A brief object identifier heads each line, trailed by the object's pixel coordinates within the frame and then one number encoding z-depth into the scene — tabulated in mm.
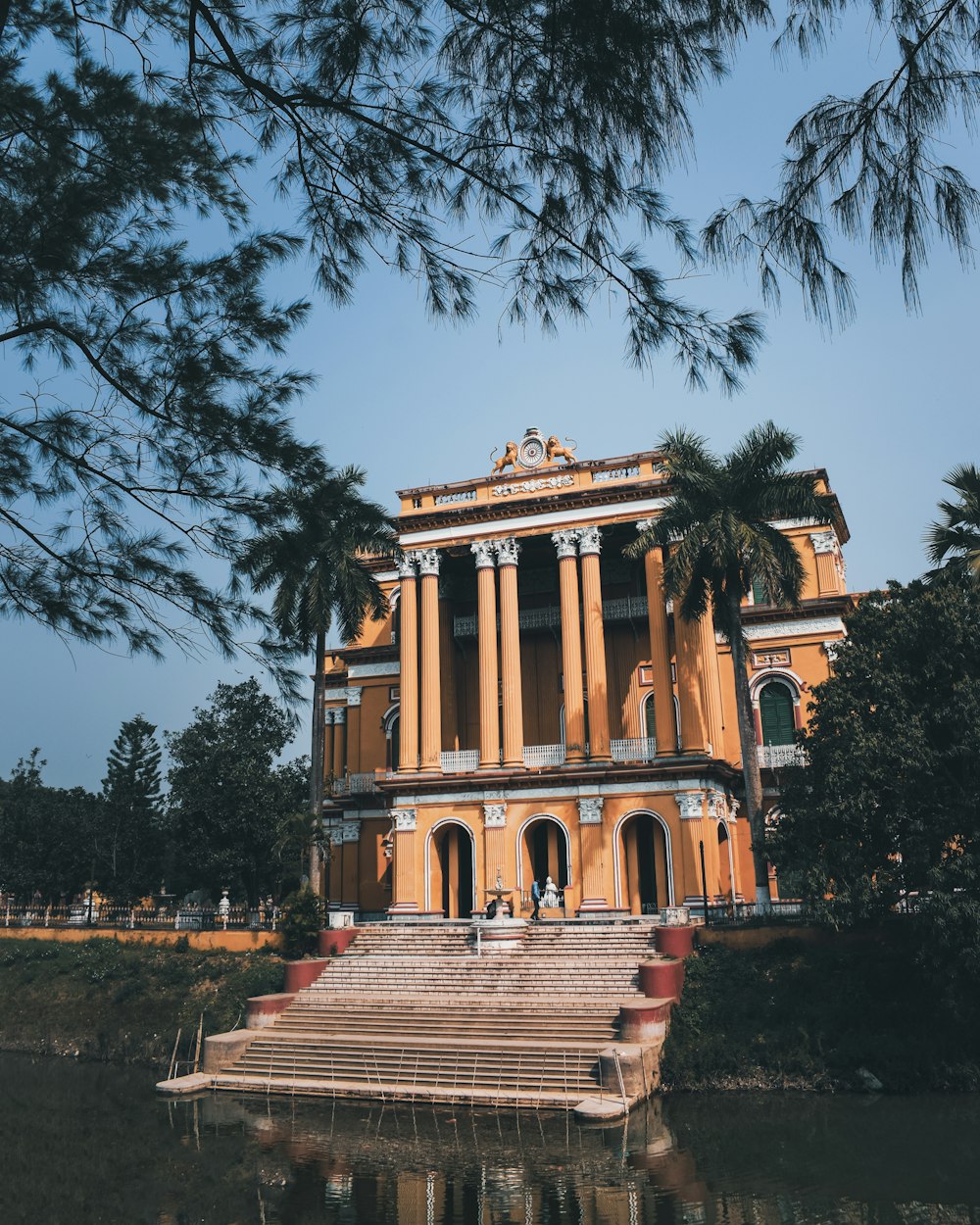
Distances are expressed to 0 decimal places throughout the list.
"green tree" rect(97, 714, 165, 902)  50938
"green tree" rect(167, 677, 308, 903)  39719
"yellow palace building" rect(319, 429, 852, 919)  31219
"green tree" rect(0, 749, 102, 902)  47844
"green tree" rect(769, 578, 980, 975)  19609
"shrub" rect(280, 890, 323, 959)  27922
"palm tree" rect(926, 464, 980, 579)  23828
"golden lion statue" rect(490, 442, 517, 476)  35656
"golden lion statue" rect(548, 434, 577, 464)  35094
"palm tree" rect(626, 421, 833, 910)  26219
